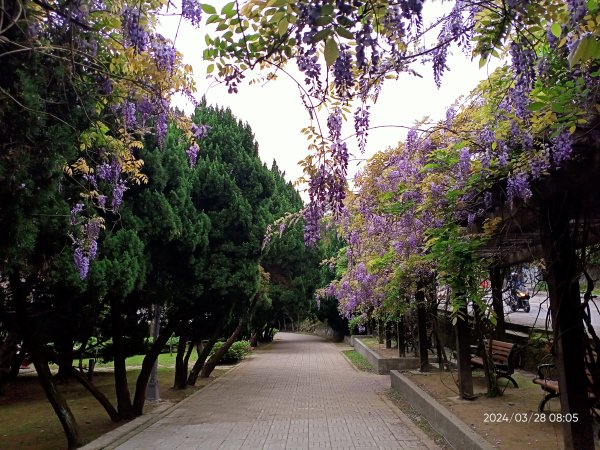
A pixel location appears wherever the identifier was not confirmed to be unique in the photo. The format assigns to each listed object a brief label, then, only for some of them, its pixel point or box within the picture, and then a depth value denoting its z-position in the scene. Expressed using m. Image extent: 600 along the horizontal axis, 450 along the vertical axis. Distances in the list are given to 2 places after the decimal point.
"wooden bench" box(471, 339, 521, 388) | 9.18
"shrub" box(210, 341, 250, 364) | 21.66
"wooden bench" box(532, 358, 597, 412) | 6.61
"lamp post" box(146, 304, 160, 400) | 11.89
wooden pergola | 4.58
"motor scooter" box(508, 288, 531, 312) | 8.28
